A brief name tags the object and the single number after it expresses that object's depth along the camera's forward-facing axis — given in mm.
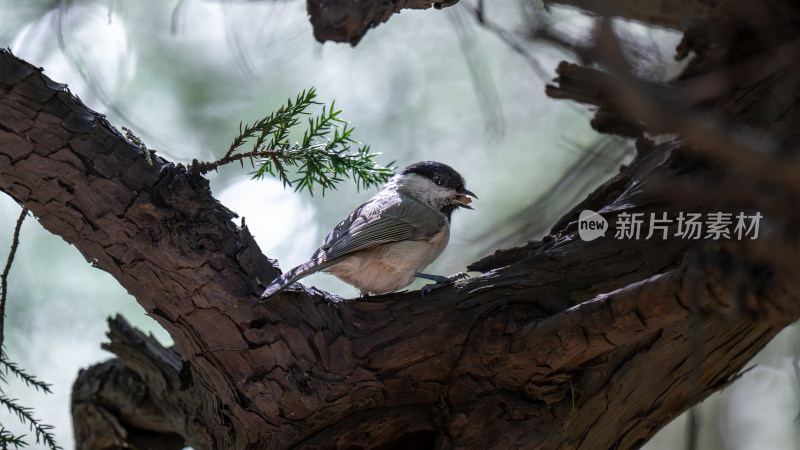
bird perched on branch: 5441
